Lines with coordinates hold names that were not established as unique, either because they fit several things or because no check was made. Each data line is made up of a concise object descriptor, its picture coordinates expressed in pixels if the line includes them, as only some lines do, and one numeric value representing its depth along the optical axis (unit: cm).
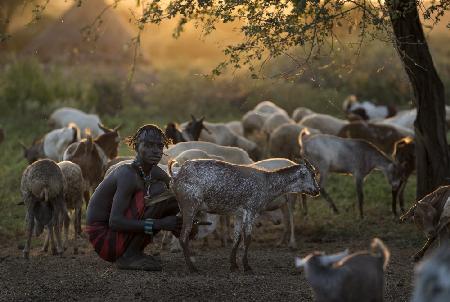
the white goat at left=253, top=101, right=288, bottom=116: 2138
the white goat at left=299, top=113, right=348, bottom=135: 1909
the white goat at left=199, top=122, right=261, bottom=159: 1752
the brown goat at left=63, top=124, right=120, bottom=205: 1239
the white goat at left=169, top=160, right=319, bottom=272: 854
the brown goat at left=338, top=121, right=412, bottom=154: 1725
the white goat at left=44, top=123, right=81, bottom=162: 1524
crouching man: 849
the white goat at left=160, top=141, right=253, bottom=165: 1288
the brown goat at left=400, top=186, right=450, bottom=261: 856
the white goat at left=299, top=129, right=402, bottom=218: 1393
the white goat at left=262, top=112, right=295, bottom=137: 1930
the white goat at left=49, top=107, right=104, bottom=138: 2045
